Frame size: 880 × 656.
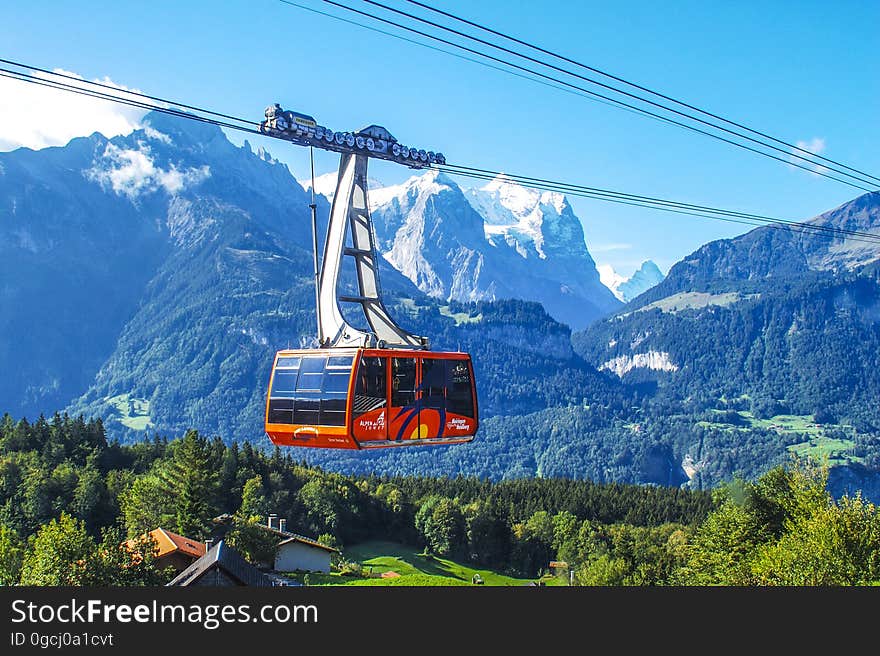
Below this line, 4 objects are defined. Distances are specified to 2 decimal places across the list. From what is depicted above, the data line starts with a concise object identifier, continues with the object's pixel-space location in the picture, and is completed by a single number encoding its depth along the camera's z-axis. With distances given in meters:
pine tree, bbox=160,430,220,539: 95.12
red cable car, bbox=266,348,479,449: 30.02
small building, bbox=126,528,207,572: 74.25
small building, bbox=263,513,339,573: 99.44
